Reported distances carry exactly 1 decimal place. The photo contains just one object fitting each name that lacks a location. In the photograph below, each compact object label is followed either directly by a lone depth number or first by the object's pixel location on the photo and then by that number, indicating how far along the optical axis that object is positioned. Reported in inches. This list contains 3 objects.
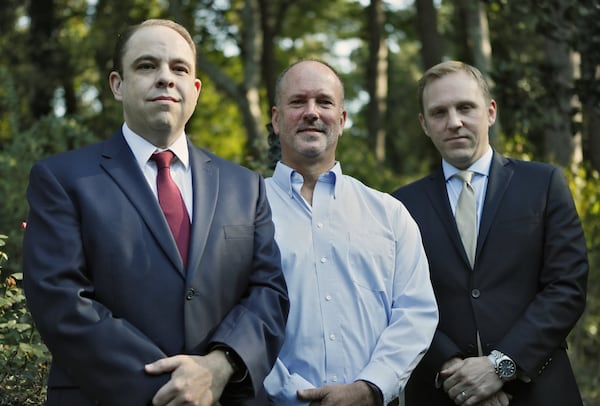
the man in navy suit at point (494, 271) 166.1
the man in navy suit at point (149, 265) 127.1
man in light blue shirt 156.8
